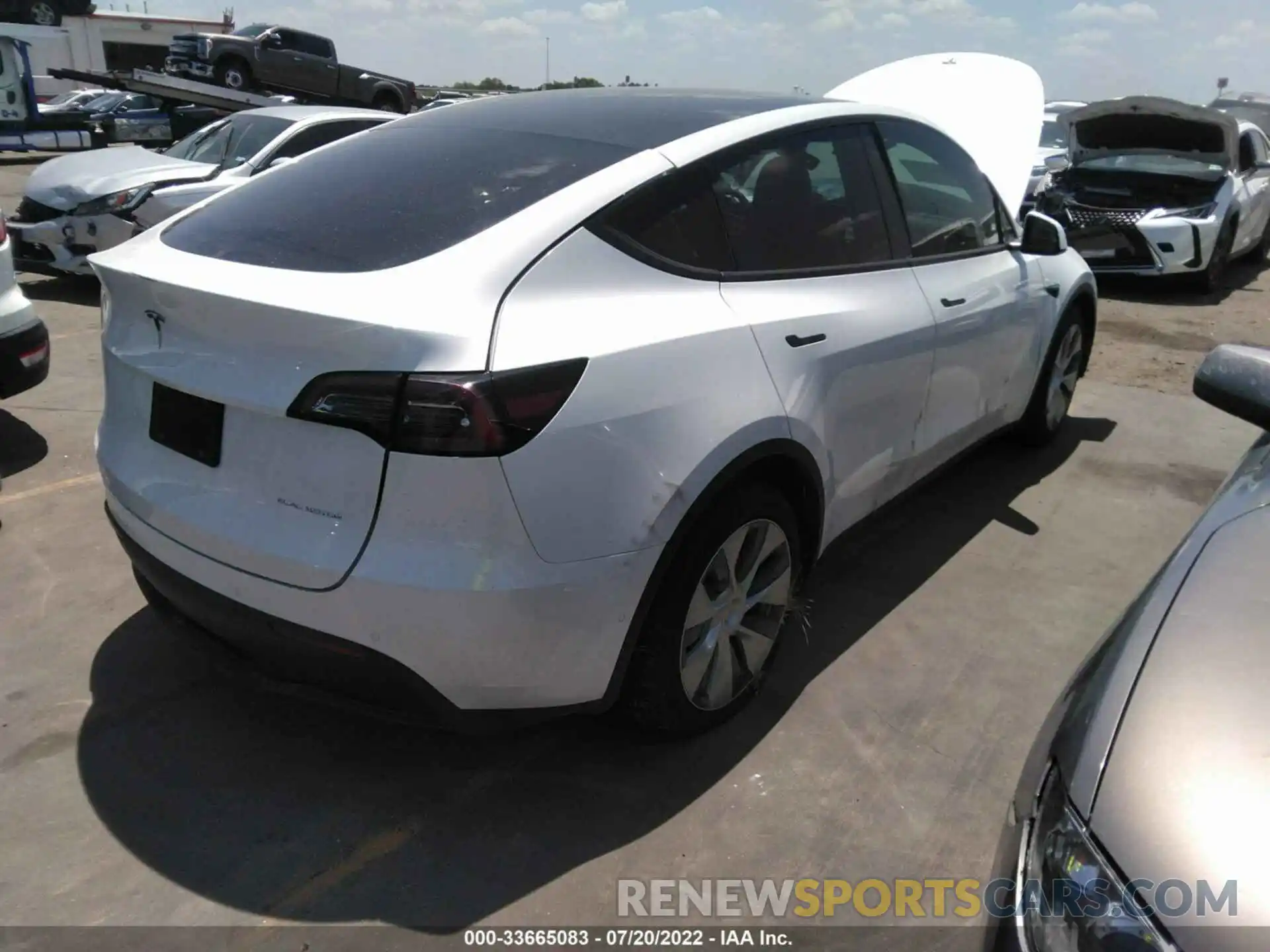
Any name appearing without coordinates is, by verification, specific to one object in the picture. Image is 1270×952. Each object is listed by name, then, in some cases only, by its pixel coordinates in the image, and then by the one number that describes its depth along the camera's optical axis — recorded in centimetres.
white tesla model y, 211
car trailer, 1480
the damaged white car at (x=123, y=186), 807
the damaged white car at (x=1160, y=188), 962
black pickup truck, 2006
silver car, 129
